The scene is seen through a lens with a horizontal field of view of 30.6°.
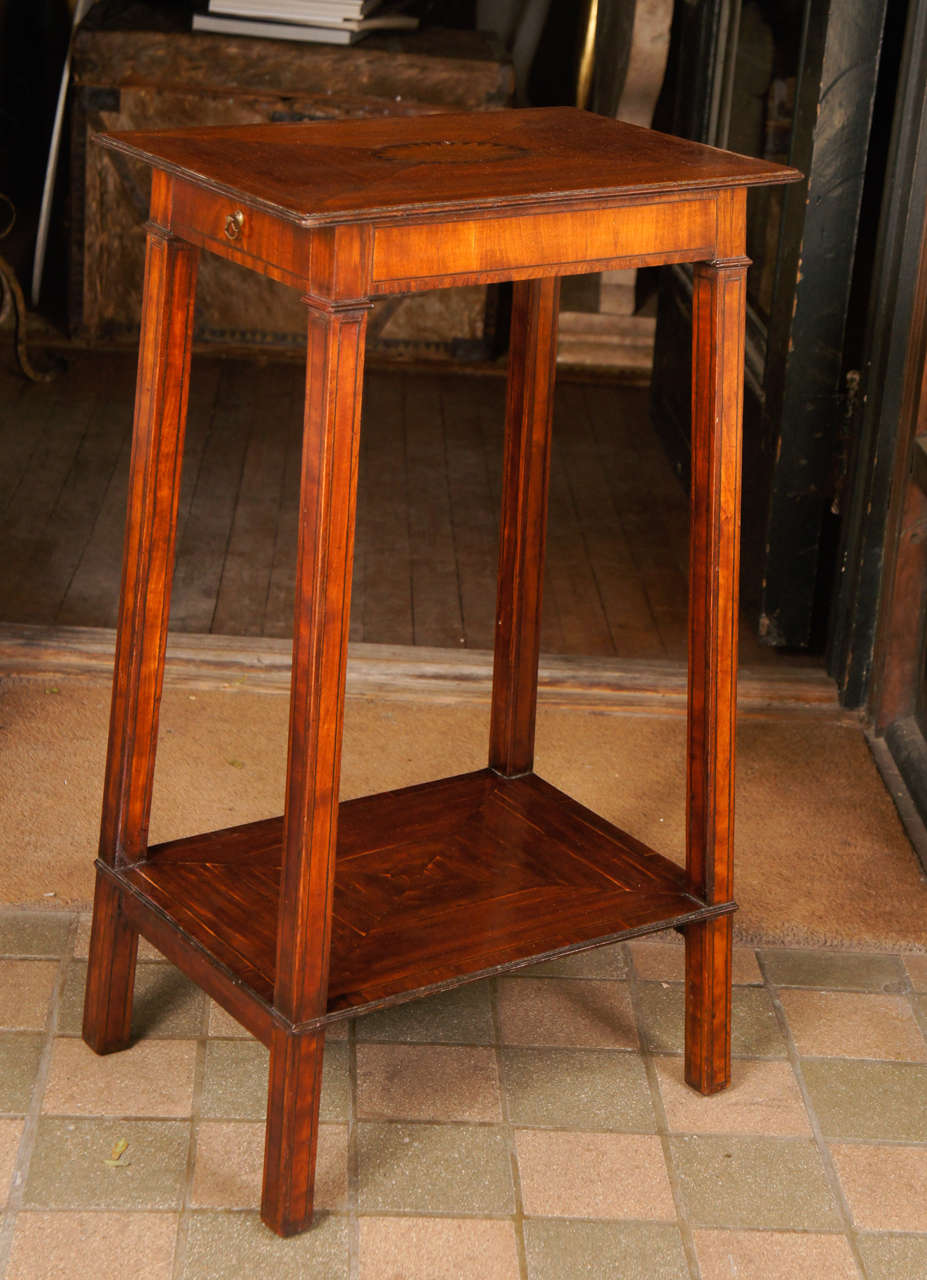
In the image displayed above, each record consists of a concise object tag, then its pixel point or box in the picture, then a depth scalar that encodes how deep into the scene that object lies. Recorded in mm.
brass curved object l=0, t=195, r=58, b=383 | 4836
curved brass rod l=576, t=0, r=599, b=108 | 6176
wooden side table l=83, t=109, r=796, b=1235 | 1765
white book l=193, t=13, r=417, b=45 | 5285
